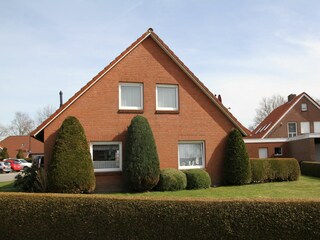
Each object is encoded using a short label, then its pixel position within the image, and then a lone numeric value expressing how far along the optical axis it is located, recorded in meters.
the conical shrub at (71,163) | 15.02
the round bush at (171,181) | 16.78
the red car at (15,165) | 45.48
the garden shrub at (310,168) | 24.23
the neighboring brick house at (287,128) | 33.75
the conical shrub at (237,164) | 18.56
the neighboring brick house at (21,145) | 70.31
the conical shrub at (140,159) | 16.16
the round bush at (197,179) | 17.53
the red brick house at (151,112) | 17.33
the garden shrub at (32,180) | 15.52
